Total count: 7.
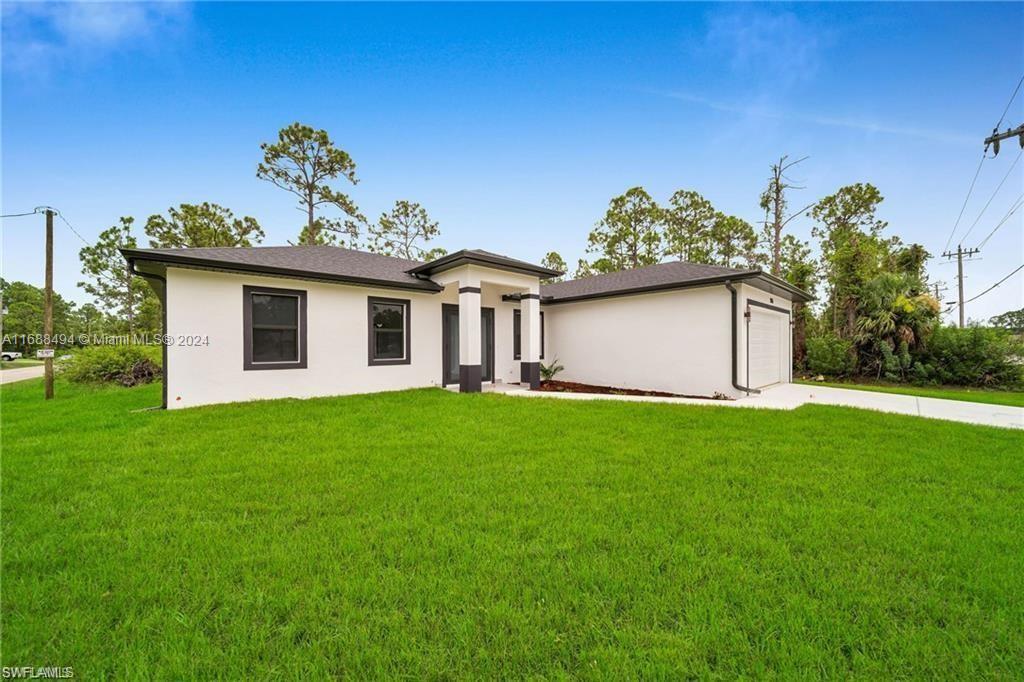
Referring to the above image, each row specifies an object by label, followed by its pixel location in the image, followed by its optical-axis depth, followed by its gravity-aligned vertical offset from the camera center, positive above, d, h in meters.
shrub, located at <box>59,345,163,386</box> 11.58 -0.54
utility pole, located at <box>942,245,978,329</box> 21.66 +5.13
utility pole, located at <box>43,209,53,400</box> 9.29 +1.01
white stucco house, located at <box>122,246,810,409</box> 7.34 +0.57
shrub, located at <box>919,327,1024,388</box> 11.09 -0.36
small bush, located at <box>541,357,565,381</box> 11.76 -0.74
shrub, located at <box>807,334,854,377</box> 12.81 -0.32
